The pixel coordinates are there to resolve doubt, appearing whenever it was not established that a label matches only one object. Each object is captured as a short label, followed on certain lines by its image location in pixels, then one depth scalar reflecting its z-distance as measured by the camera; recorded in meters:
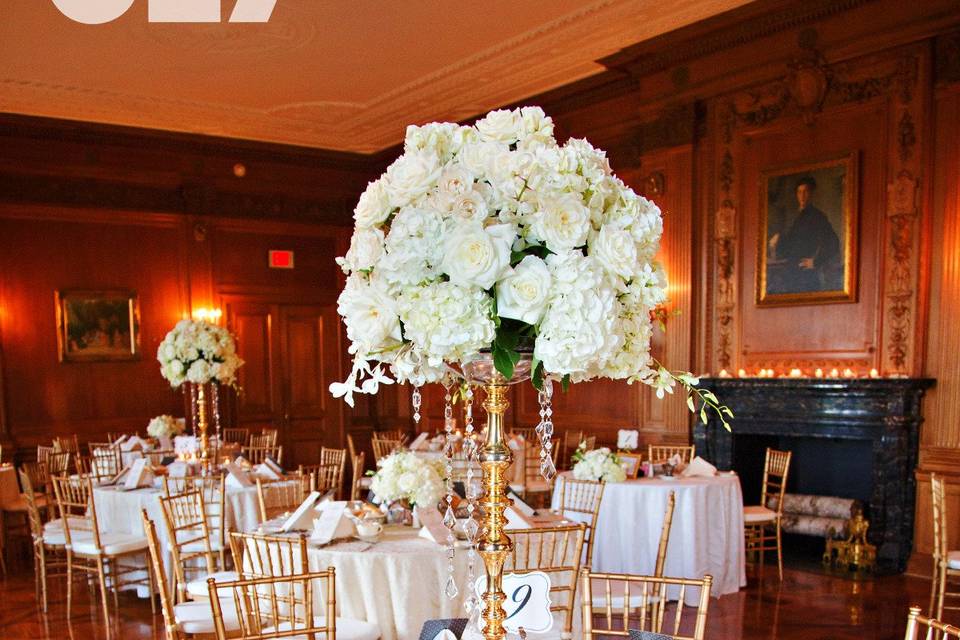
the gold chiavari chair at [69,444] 9.25
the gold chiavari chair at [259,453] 8.51
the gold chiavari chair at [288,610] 2.58
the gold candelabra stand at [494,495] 1.65
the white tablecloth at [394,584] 3.65
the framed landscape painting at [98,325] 9.89
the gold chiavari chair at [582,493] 5.39
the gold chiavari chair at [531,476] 7.73
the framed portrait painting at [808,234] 6.97
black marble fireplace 6.41
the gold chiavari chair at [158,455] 7.73
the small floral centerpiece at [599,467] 5.82
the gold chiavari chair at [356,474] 6.55
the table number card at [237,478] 6.16
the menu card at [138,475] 6.31
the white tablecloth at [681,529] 5.80
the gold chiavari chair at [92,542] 5.65
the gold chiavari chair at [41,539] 5.96
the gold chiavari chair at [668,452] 7.55
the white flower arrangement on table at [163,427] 8.62
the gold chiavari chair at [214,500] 5.40
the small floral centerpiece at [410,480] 4.05
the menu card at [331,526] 3.83
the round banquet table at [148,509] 6.00
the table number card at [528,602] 1.89
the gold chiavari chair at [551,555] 3.63
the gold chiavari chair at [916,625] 2.02
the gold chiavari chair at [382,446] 9.48
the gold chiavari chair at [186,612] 3.25
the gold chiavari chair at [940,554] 4.82
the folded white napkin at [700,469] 6.23
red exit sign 11.62
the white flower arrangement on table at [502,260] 1.47
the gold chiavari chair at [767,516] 6.55
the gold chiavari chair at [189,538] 4.30
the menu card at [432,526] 3.86
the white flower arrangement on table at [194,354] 6.61
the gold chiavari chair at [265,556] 3.21
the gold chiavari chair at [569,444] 9.15
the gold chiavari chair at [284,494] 5.98
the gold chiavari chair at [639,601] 2.45
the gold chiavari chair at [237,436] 10.38
